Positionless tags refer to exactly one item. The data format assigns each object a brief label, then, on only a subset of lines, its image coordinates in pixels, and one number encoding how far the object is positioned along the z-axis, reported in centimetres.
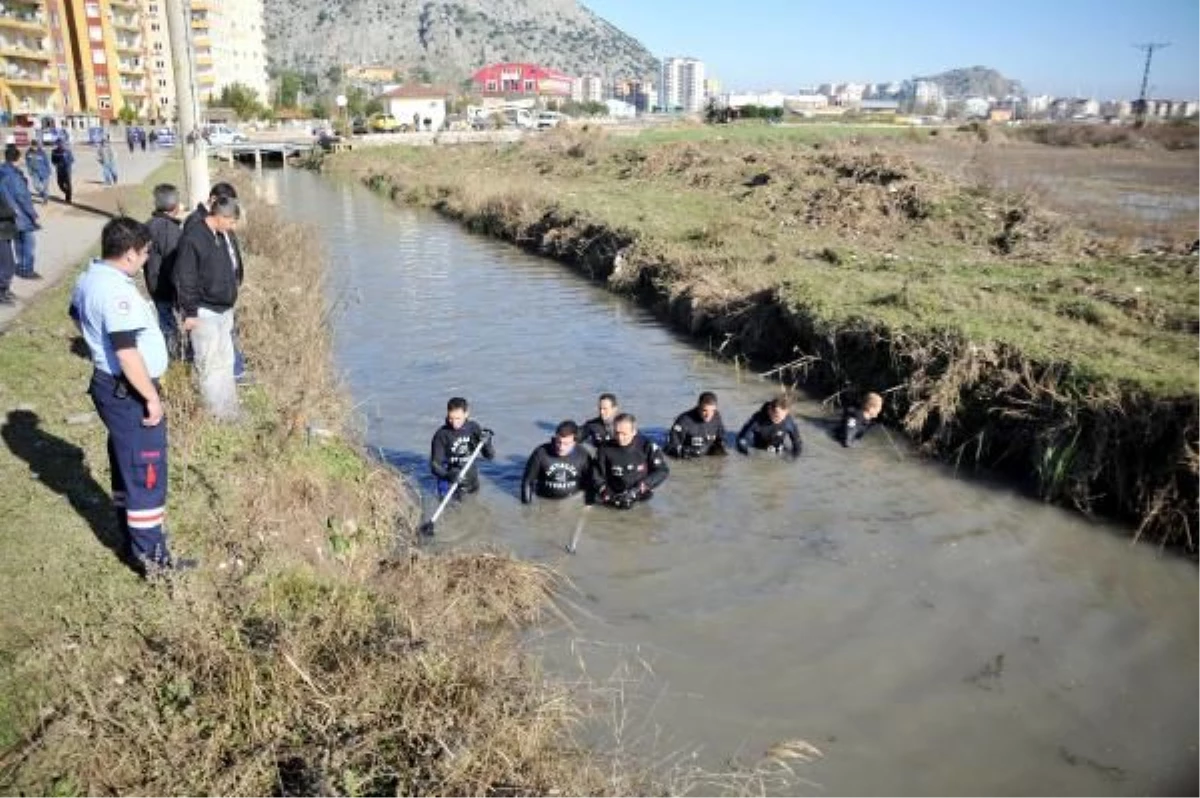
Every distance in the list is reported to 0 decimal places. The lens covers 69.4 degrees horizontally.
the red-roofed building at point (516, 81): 18150
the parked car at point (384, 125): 8756
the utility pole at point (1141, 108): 8601
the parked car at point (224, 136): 6306
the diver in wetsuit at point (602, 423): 1022
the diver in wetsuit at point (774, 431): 1077
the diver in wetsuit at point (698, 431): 1065
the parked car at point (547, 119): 9405
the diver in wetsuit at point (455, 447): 943
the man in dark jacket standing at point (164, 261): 842
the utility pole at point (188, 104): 1337
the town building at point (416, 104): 11169
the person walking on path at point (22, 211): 1254
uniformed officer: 488
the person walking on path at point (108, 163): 2822
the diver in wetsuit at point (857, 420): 1130
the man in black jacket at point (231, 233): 721
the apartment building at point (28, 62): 6619
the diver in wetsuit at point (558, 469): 932
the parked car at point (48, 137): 4370
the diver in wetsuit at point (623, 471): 930
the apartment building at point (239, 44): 11019
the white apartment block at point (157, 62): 9146
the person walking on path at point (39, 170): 2262
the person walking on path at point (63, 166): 2320
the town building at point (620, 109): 16988
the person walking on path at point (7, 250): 1127
